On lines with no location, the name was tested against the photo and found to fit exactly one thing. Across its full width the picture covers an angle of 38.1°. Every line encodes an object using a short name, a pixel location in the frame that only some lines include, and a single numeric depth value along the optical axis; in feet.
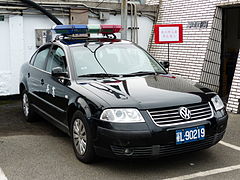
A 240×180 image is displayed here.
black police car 11.89
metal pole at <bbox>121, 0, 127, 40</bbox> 28.78
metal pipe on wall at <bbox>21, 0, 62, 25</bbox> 26.68
